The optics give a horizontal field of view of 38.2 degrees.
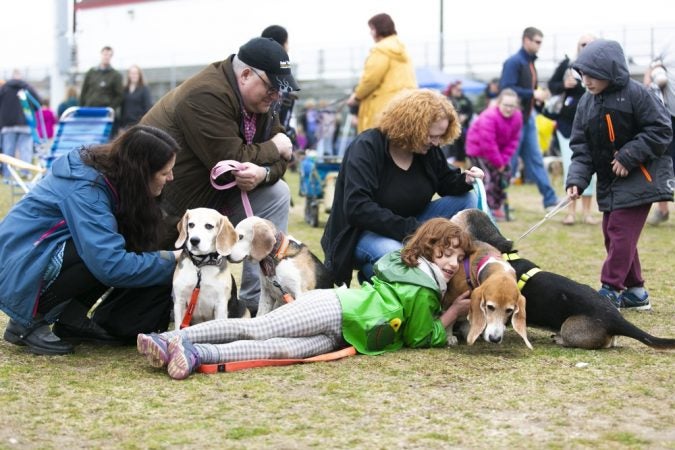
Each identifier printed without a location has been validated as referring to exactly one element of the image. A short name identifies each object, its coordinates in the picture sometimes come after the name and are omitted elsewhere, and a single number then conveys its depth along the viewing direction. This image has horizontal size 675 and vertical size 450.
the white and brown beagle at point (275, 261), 5.25
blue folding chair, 11.36
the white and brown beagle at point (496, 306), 4.79
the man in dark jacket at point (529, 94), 12.27
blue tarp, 23.15
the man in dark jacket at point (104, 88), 15.14
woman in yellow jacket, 10.60
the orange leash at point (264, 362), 4.52
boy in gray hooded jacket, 6.06
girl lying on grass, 4.55
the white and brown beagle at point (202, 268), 4.99
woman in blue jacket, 4.74
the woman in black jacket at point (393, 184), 5.71
